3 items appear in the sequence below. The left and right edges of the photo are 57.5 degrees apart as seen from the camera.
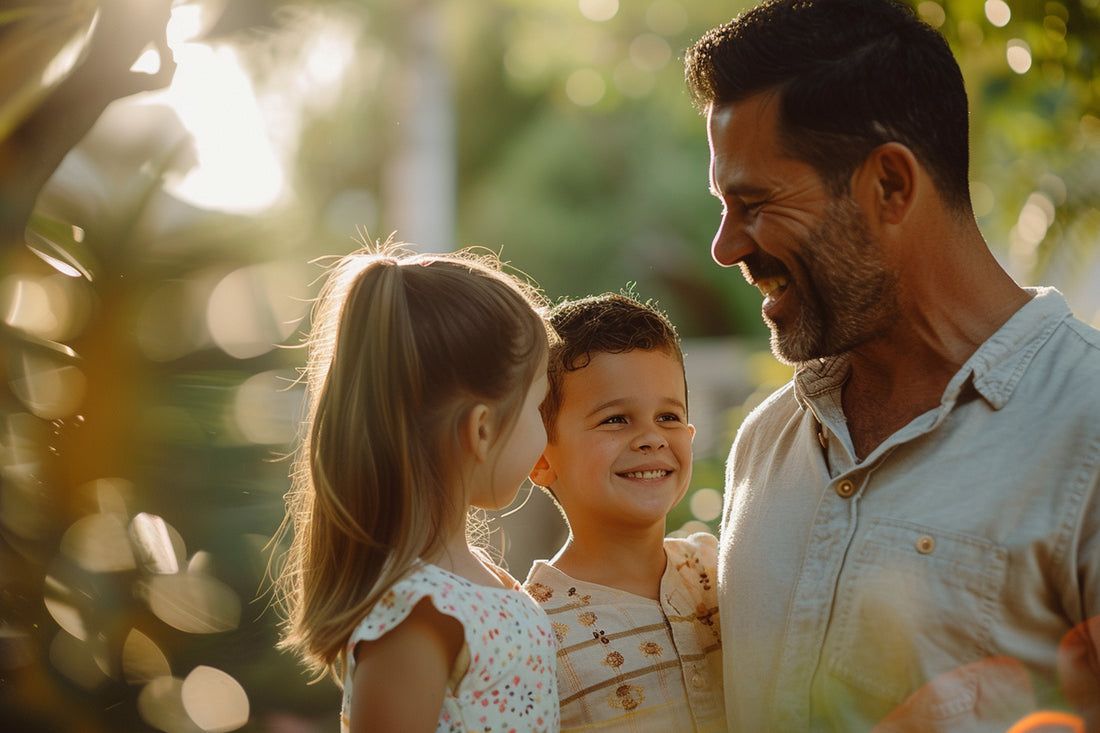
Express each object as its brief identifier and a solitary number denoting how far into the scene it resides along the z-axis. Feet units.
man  5.05
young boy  6.32
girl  5.07
